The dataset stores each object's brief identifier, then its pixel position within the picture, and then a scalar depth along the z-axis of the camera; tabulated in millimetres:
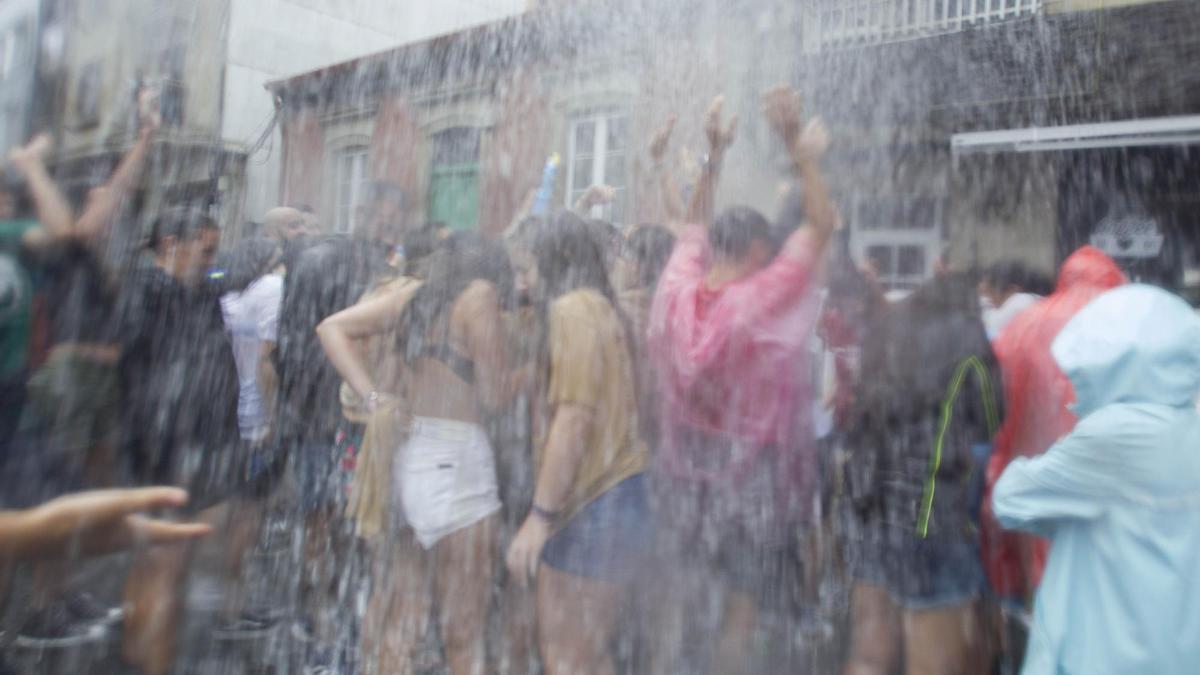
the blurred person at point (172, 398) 3221
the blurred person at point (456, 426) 2979
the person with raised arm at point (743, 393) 2691
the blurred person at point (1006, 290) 4137
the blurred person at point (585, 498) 2783
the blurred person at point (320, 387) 3926
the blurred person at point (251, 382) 3938
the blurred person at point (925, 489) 2660
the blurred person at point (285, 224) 5449
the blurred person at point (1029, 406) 2857
